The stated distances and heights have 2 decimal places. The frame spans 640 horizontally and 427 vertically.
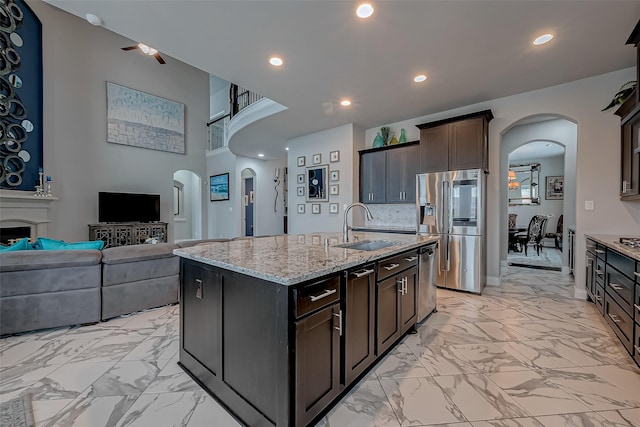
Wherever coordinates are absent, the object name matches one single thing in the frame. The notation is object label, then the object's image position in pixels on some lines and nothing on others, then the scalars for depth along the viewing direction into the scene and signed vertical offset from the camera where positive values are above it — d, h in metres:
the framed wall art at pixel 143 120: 6.41 +2.34
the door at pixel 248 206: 9.36 +0.17
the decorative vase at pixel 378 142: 5.02 +1.30
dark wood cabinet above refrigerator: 3.82 +1.01
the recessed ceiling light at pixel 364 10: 2.15 +1.64
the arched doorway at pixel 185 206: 9.64 +0.18
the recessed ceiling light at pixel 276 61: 2.92 +1.66
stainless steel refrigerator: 3.76 -0.17
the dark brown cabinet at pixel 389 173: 4.63 +0.67
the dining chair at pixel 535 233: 6.79 -0.57
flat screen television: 6.04 +0.09
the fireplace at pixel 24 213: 4.46 -0.04
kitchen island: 1.28 -0.64
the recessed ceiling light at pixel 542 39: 2.56 +1.66
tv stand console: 5.91 -0.50
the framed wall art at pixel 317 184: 5.51 +0.57
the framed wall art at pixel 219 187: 8.25 +0.76
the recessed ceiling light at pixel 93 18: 2.26 +1.65
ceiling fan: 5.40 +3.29
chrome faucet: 2.50 -0.20
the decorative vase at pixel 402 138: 4.75 +1.28
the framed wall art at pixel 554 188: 8.47 +0.72
